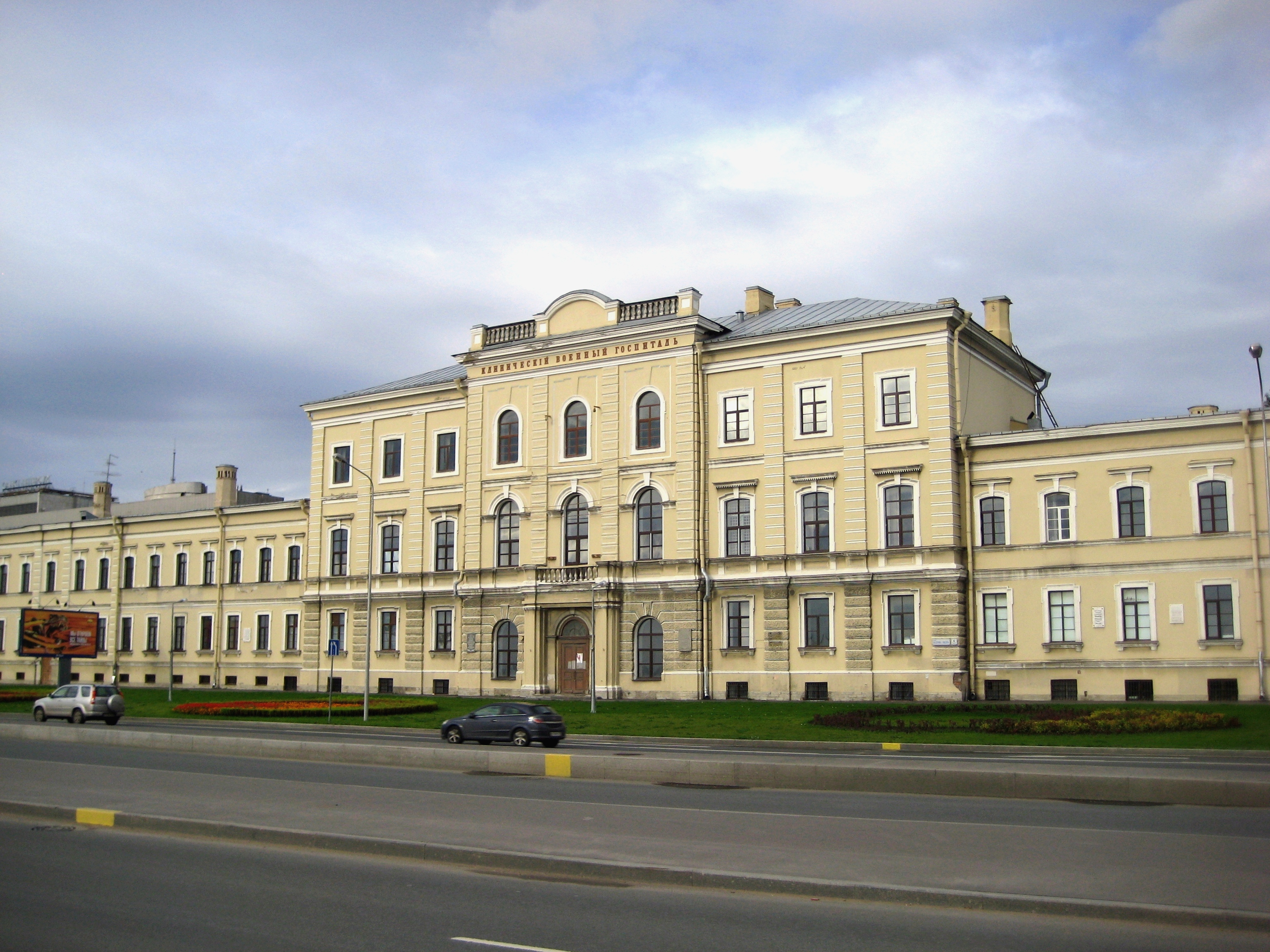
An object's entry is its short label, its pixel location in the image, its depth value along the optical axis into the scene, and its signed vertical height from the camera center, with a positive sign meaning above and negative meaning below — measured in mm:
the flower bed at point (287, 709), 43438 -2825
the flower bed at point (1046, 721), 30516 -2473
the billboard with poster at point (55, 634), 56875 +27
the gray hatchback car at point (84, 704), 40812 -2435
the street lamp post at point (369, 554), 41188 +3317
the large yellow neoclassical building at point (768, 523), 41906 +4519
